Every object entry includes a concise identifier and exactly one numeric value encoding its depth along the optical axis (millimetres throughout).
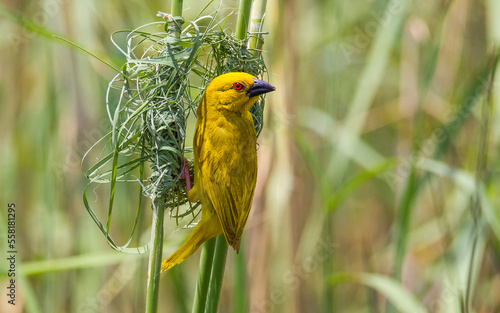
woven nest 4674
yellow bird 4711
